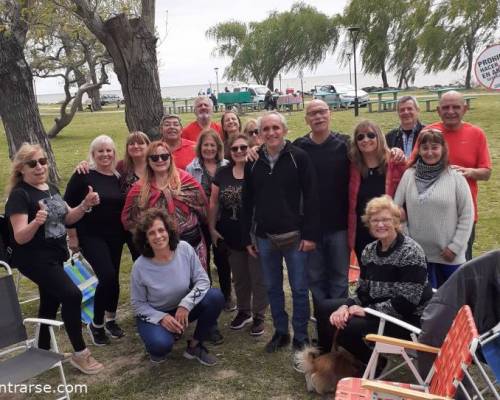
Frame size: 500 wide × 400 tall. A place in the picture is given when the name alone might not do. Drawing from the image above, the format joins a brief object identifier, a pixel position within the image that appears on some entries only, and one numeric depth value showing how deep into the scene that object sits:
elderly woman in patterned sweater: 3.19
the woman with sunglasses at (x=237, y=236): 4.14
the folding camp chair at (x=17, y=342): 3.24
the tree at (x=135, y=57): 6.41
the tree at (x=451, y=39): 35.06
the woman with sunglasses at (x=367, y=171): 3.61
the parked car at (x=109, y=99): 56.14
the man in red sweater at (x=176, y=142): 4.85
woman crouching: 3.66
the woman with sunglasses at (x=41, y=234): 3.55
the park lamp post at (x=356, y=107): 22.09
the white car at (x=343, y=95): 26.94
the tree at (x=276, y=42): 54.88
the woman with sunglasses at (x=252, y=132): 4.32
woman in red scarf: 3.99
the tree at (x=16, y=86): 8.36
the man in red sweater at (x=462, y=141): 3.89
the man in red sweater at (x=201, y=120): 5.35
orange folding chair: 2.32
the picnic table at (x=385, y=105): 21.86
